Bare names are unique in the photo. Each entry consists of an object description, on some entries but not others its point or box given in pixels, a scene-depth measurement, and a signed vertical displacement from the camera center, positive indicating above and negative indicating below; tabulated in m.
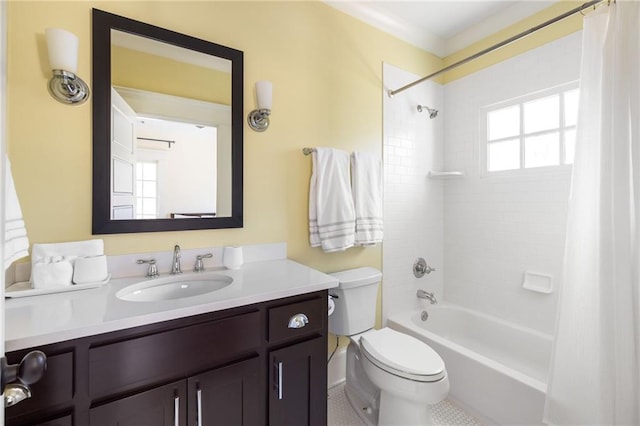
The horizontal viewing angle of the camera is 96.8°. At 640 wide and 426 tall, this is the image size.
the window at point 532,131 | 1.90 +0.61
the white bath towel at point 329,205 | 1.79 +0.06
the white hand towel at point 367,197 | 1.95 +0.12
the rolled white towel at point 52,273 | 1.05 -0.22
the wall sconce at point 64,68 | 1.12 +0.58
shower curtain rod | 1.23 +0.94
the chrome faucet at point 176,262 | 1.39 -0.24
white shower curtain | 1.15 -0.12
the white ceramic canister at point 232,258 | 1.47 -0.23
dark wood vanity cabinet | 0.79 -0.53
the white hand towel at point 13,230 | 0.90 -0.06
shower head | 2.42 +0.88
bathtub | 1.48 -0.94
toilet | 1.34 -0.75
